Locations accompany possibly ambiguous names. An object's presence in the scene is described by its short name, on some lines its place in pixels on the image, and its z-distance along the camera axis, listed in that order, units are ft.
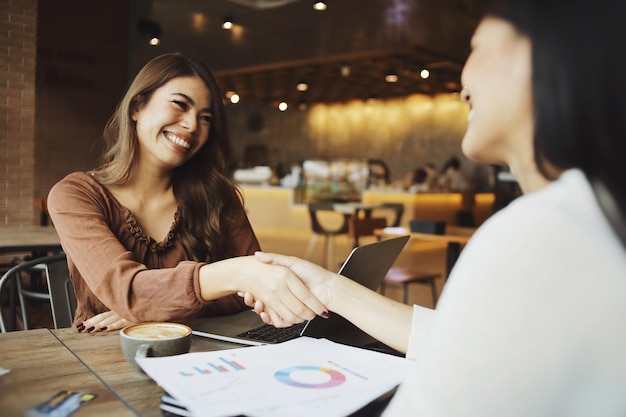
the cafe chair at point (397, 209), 30.51
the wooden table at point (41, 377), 2.60
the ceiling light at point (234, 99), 29.48
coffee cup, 3.07
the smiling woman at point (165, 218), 4.06
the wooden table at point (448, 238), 15.42
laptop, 3.94
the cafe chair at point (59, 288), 6.40
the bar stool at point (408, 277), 13.55
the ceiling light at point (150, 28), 27.68
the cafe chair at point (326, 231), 25.46
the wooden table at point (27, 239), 10.72
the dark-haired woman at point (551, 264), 1.72
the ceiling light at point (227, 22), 25.61
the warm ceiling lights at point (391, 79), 37.43
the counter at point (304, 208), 33.30
